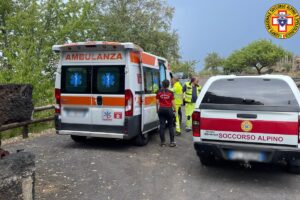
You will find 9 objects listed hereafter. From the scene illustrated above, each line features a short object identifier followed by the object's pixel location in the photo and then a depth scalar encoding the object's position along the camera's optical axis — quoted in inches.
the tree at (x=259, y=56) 1713.4
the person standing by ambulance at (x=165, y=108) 214.8
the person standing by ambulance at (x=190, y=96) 276.1
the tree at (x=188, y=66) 1266.0
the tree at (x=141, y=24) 724.7
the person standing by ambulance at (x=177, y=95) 262.8
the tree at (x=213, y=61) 2517.0
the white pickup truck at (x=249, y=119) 140.5
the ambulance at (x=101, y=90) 198.0
